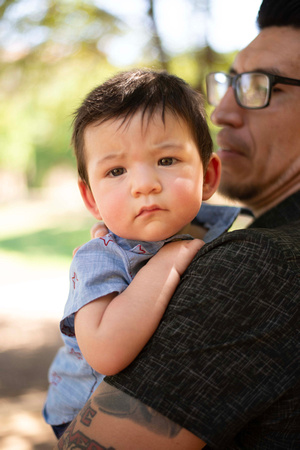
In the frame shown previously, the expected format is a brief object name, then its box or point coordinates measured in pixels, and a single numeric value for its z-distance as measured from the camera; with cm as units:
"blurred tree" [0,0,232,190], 476
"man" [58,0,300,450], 58
